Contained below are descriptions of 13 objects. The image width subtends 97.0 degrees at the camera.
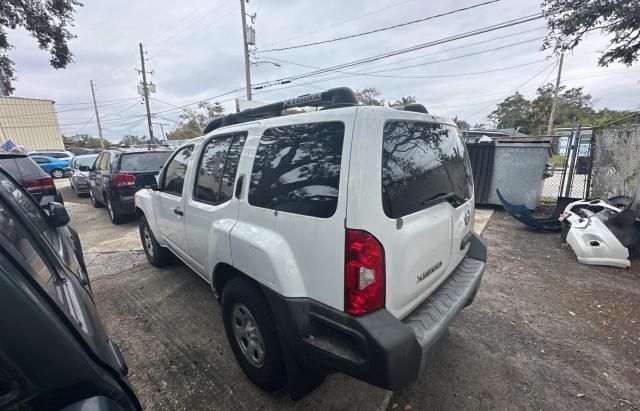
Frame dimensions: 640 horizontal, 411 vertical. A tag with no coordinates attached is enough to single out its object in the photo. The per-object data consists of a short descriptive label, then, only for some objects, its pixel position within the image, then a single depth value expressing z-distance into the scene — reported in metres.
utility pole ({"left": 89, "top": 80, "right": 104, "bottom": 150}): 36.09
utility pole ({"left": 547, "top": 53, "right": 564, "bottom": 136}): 25.77
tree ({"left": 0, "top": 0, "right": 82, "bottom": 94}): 8.88
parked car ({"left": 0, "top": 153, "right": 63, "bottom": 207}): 4.82
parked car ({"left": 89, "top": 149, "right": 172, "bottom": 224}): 6.27
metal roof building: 27.03
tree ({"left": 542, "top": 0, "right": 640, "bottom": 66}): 6.48
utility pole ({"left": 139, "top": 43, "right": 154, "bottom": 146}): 25.42
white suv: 1.47
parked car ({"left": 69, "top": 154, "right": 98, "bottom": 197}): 10.60
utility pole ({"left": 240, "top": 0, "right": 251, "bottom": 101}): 16.80
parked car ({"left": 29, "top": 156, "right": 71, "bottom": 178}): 17.90
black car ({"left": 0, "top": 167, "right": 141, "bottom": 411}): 0.76
